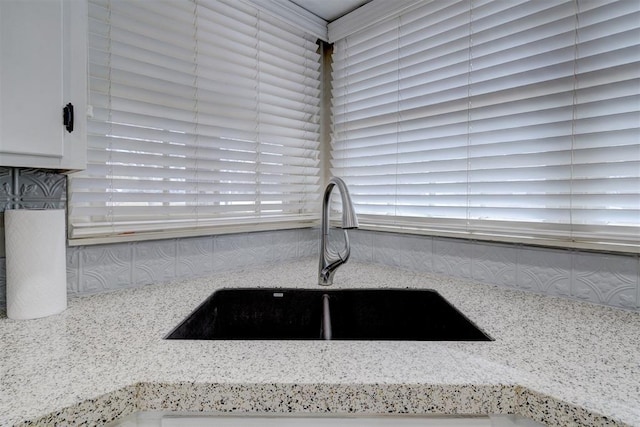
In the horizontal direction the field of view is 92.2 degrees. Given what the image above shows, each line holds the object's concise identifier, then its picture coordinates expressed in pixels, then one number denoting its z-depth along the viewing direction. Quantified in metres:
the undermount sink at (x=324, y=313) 1.12
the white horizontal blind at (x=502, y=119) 0.92
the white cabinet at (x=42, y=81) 0.70
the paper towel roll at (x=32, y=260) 0.80
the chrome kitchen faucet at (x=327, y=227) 1.13
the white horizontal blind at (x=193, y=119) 1.02
